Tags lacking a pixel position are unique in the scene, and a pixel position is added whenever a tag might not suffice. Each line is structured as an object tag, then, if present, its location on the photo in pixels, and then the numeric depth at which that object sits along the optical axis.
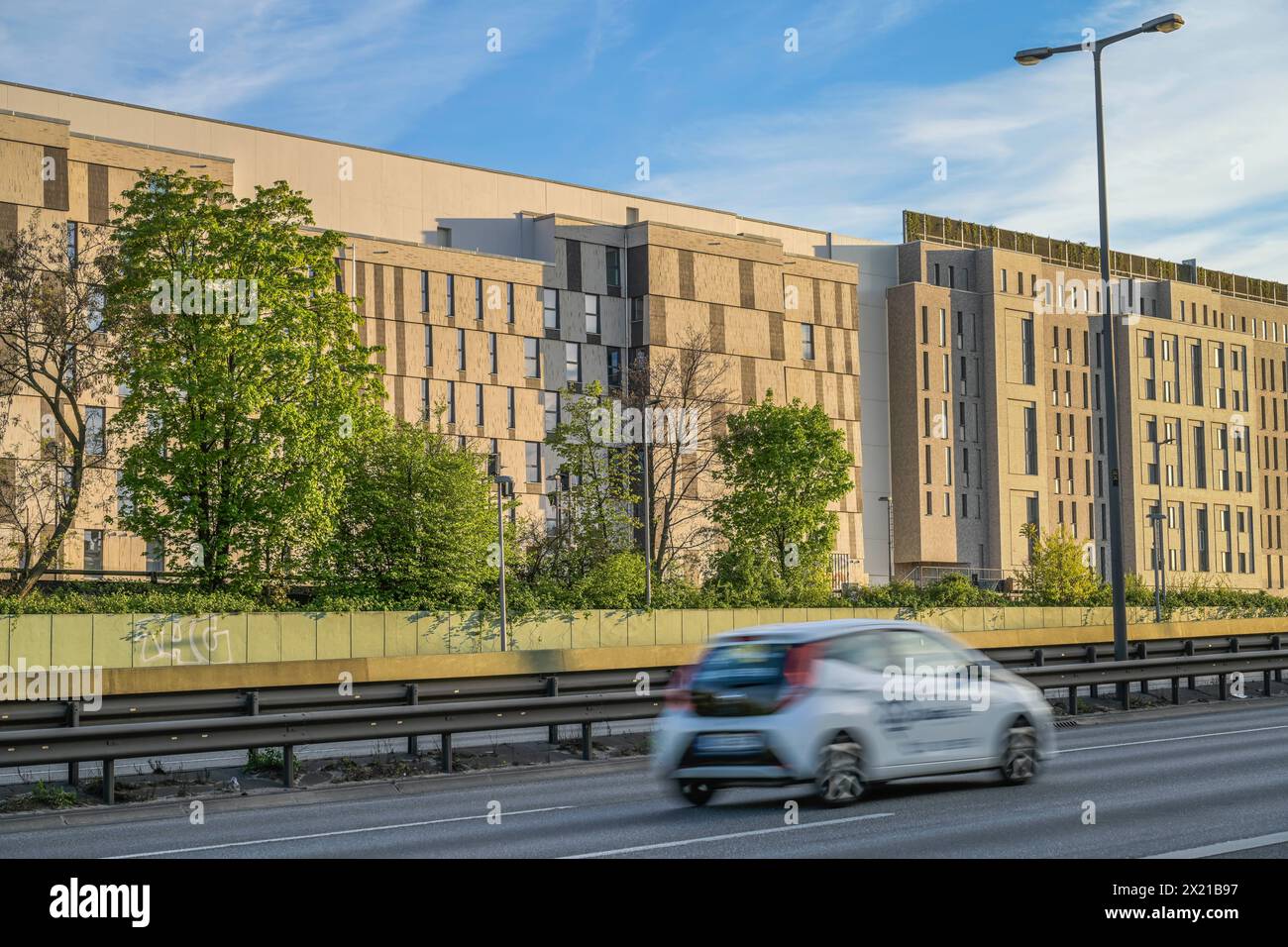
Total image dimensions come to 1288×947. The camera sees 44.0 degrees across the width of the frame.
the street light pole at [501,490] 38.69
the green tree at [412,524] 41.56
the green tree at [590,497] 50.12
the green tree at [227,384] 38.97
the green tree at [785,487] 56.97
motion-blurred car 12.76
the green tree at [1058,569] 77.06
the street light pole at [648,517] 44.88
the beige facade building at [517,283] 70.25
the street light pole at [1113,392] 25.81
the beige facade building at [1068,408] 96.62
